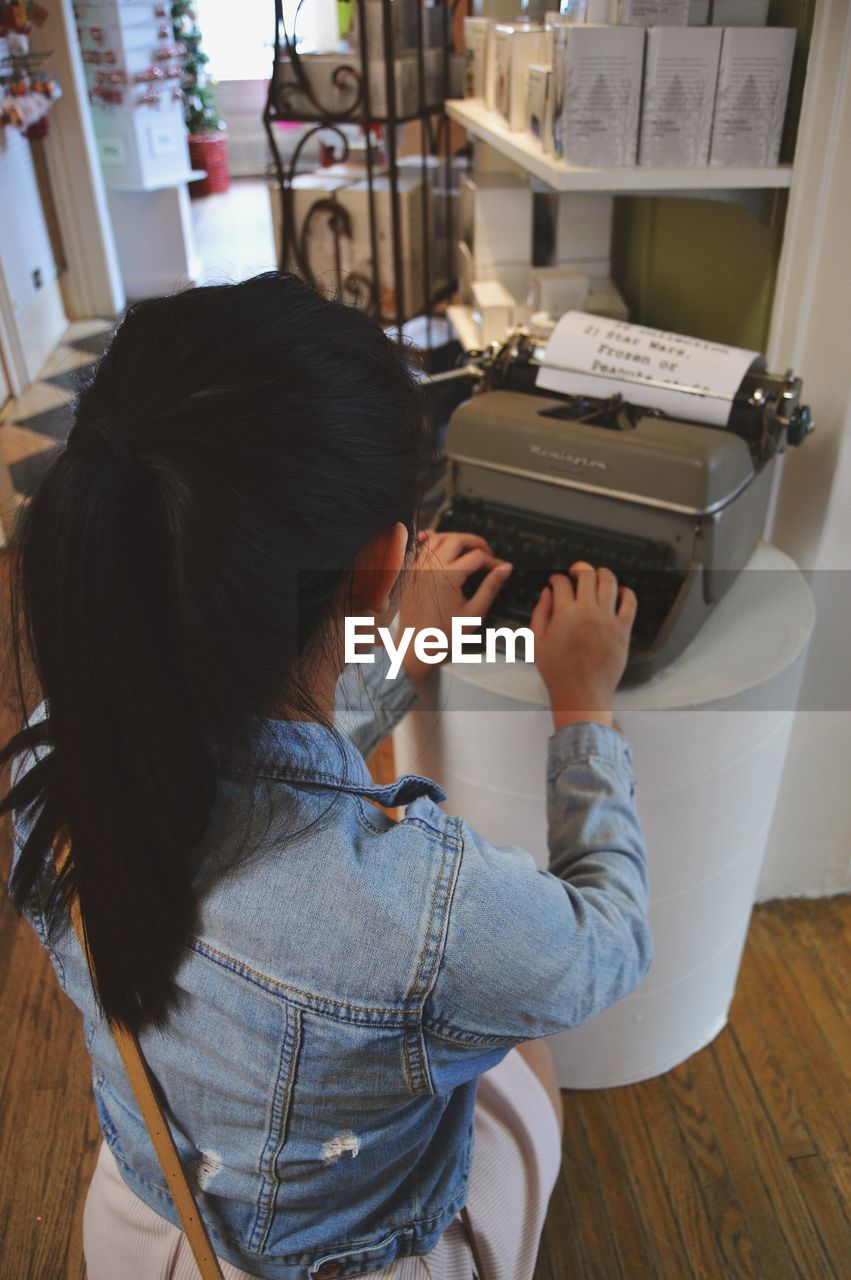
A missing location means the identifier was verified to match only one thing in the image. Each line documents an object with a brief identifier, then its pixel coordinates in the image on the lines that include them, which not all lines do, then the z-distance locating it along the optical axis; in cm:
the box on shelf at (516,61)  149
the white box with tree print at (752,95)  116
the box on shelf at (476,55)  183
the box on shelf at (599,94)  116
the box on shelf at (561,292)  158
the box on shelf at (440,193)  230
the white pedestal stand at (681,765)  109
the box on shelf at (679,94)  116
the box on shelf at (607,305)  159
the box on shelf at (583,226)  172
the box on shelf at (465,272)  195
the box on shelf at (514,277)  186
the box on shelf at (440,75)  211
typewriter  108
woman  52
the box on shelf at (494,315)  172
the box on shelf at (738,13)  122
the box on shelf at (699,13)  121
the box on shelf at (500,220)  178
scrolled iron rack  185
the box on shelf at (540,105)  129
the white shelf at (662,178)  119
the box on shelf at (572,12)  126
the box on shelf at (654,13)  117
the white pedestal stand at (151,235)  390
